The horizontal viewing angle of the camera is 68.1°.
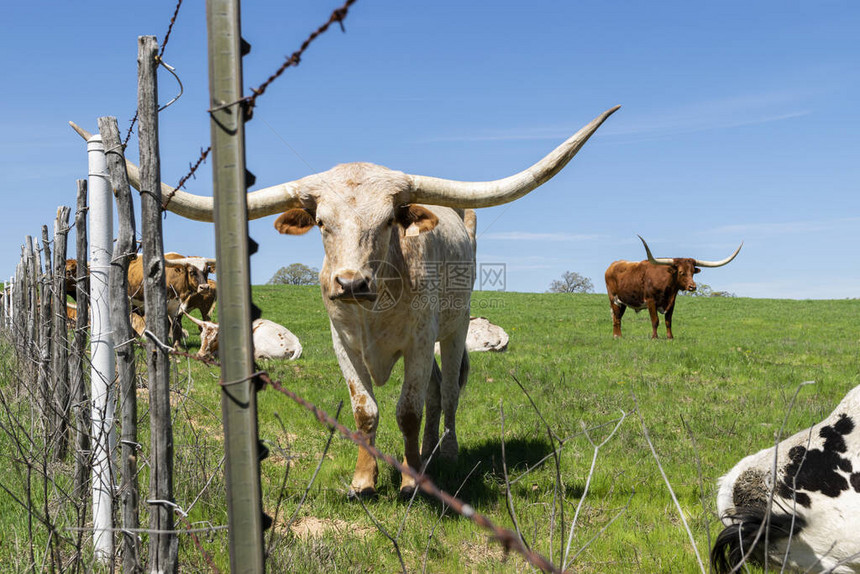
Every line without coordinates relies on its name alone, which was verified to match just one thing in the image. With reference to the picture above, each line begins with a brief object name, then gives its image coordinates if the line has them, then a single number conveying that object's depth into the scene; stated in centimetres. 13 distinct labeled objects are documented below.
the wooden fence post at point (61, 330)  427
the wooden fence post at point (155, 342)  203
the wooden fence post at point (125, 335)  236
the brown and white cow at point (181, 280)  1213
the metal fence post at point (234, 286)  150
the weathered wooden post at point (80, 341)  341
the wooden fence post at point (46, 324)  491
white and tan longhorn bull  359
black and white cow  278
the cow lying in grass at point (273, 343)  1034
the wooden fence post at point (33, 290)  656
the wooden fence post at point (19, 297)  856
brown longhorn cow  1616
